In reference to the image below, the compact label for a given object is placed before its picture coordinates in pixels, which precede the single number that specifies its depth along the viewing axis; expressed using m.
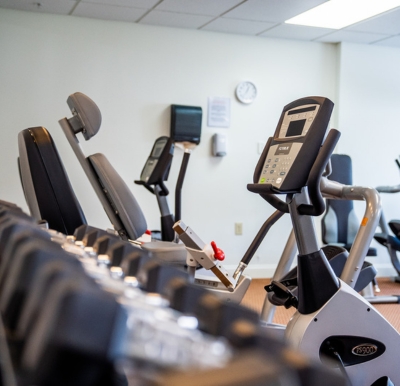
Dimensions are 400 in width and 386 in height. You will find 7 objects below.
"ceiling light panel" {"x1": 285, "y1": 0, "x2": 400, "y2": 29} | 4.45
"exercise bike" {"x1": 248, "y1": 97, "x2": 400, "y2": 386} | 1.99
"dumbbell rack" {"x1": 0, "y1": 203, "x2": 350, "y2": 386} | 0.31
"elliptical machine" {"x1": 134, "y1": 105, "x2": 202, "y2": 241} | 4.36
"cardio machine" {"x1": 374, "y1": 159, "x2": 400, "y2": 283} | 5.04
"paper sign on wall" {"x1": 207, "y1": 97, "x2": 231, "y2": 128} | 5.41
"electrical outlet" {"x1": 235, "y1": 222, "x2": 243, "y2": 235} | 5.55
